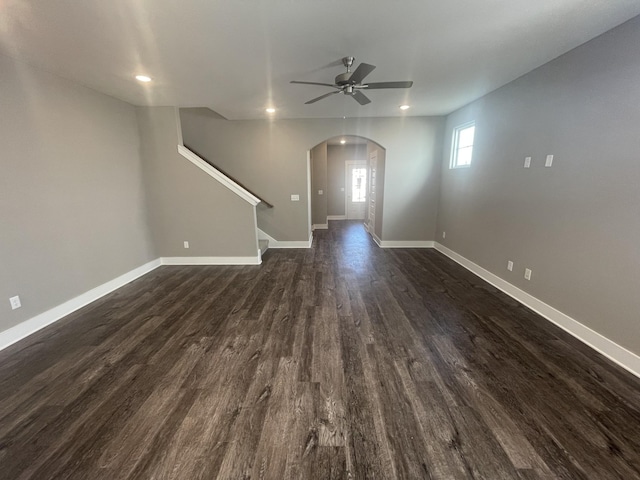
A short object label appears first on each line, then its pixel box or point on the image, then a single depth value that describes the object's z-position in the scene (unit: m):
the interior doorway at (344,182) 7.23
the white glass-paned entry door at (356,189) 9.54
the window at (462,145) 4.55
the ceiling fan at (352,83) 2.51
